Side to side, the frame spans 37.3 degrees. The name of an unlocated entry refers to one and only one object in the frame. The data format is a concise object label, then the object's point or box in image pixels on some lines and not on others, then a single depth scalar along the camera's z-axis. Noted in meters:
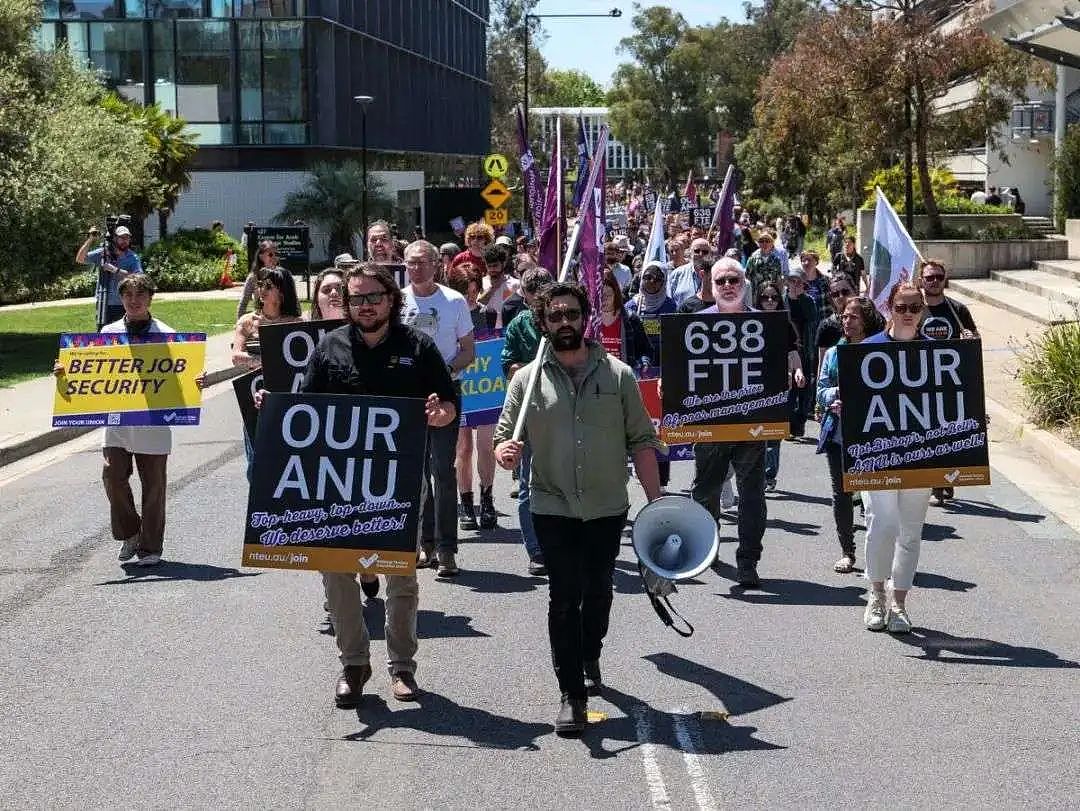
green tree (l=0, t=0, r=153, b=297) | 23.55
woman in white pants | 8.16
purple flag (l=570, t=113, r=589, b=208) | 18.56
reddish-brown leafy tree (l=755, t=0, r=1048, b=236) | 38.97
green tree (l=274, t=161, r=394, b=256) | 50.62
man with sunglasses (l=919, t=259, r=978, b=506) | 10.88
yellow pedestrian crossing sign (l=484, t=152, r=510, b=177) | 34.47
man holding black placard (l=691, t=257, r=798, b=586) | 9.31
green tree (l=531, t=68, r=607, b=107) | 114.19
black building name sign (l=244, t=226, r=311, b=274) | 34.44
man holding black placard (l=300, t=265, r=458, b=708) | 6.78
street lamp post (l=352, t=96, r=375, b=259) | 44.59
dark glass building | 53.25
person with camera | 19.06
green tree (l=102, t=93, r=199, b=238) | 42.78
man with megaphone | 6.58
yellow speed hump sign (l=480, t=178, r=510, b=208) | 34.44
